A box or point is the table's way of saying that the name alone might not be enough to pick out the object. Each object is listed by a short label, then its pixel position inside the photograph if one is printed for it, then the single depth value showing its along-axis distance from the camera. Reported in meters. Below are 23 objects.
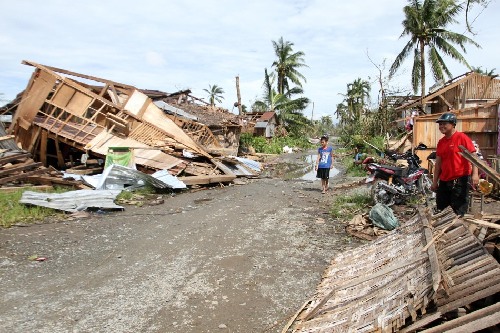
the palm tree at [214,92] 53.72
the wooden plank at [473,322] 2.15
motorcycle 7.67
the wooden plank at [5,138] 10.93
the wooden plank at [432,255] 2.48
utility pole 28.16
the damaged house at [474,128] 10.74
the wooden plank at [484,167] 3.17
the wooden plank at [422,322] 2.38
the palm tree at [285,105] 34.78
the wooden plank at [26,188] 8.98
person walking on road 9.77
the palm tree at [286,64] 37.50
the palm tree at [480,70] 33.92
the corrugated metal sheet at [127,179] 10.03
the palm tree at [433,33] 21.91
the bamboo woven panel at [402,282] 2.48
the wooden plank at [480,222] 3.02
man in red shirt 4.73
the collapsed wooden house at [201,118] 18.97
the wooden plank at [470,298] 2.38
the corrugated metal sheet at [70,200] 7.78
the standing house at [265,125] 31.78
